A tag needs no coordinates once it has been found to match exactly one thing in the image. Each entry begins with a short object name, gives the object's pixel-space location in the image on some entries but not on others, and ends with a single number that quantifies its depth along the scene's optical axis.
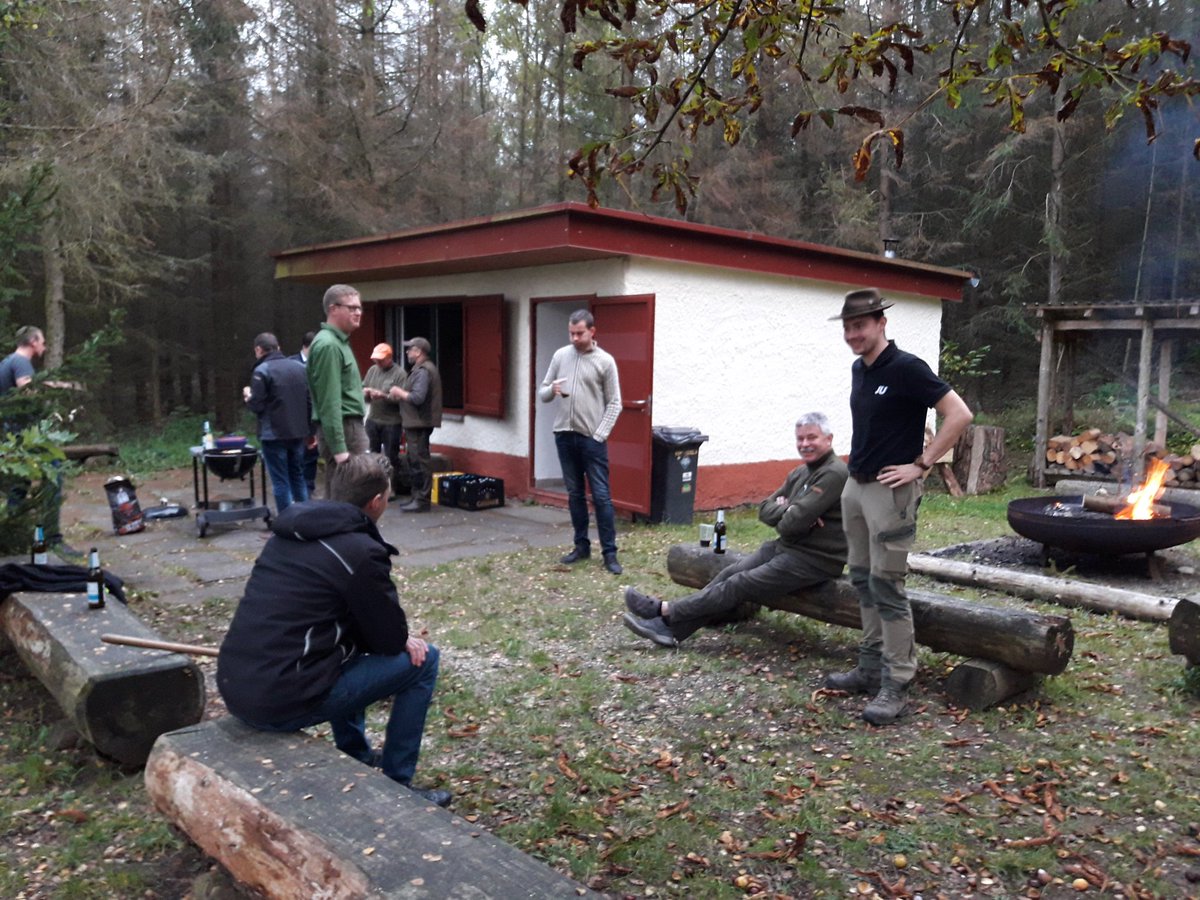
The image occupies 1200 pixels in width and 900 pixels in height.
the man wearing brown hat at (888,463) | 4.07
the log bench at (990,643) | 4.25
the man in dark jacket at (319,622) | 2.99
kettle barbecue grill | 8.43
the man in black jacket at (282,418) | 7.66
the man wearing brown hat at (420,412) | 9.86
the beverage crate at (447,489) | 10.31
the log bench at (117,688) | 3.70
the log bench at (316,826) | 2.30
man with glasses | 6.30
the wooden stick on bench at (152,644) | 3.77
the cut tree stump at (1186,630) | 4.34
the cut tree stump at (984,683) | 4.32
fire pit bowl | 6.43
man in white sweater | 7.22
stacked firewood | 11.47
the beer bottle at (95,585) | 4.47
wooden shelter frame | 10.83
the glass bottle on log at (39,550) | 5.05
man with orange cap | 10.13
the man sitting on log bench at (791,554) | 4.75
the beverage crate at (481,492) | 10.12
